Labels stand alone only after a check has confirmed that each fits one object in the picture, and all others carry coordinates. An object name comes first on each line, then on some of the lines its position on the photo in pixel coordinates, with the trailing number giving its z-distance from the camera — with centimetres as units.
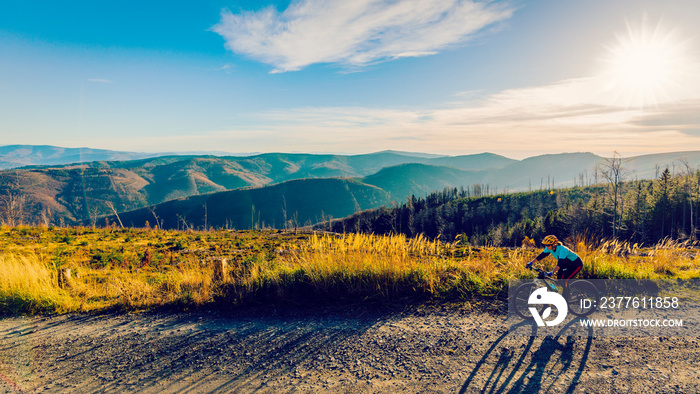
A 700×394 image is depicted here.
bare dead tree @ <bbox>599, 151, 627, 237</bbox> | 3077
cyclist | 560
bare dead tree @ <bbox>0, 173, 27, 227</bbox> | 2539
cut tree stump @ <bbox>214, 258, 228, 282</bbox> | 691
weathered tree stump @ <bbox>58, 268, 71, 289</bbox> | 696
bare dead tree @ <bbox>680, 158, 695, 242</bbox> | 3639
